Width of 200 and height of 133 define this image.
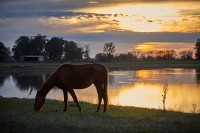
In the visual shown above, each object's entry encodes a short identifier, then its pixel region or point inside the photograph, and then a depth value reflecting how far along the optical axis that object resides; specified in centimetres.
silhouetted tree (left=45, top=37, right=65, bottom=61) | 11250
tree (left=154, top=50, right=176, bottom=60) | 13612
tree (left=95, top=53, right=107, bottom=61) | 11634
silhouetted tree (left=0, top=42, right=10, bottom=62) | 10686
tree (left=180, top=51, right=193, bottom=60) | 12810
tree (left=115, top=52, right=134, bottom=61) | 13123
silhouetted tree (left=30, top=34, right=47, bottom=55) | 11994
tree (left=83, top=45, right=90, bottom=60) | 12536
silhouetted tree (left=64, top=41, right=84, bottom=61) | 11000
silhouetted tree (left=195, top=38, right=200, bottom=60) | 11419
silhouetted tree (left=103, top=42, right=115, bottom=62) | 13060
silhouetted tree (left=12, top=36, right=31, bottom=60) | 12362
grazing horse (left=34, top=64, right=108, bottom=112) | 1330
